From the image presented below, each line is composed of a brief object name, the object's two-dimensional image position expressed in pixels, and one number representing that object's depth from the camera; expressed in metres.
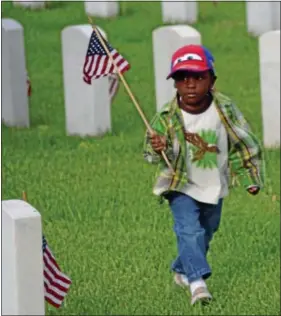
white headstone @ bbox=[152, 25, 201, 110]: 12.23
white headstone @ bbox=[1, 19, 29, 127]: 13.45
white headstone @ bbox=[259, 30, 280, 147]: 12.42
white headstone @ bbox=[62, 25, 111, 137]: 12.98
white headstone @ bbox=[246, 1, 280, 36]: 18.69
